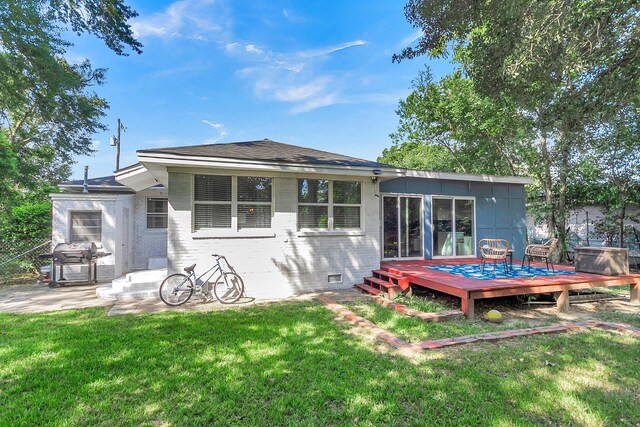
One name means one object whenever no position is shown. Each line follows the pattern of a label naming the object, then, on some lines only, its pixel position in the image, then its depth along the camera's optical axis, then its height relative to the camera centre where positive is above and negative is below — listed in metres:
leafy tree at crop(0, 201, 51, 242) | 8.91 +0.08
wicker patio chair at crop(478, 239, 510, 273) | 6.45 -0.74
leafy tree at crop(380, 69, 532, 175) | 13.30 +5.03
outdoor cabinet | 6.25 -0.83
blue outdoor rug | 6.34 -1.15
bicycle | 5.92 -1.27
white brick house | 6.33 +0.28
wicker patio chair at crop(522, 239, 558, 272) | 6.57 -0.62
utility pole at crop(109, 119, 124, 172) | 17.03 +4.60
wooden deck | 5.10 -1.17
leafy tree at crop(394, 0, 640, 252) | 4.51 +3.01
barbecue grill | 7.54 -0.80
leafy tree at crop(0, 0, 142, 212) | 7.85 +5.00
